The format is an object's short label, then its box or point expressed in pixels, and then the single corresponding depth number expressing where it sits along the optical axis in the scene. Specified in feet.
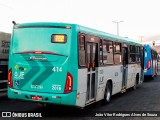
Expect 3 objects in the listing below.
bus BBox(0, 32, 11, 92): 45.02
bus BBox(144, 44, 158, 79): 81.82
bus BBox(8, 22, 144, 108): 28.45
